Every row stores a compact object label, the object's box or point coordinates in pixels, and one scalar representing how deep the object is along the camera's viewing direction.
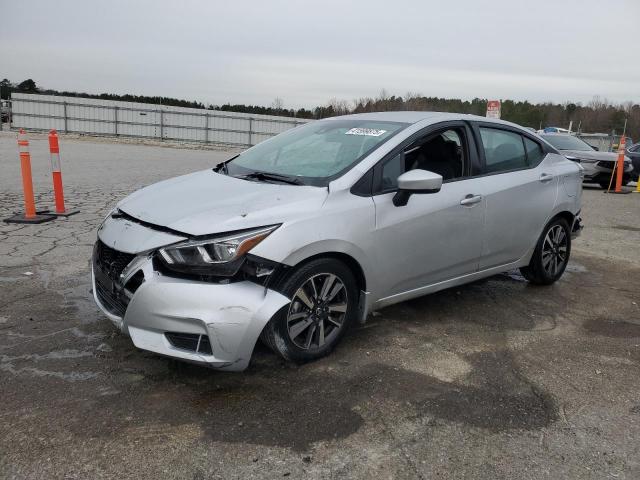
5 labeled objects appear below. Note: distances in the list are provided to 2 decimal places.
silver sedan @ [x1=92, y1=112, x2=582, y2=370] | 3.03
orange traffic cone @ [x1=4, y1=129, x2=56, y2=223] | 7.23
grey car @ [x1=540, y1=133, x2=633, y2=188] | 15.62
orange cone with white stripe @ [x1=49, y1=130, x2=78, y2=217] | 7.71
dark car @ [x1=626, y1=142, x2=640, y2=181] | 17.67
